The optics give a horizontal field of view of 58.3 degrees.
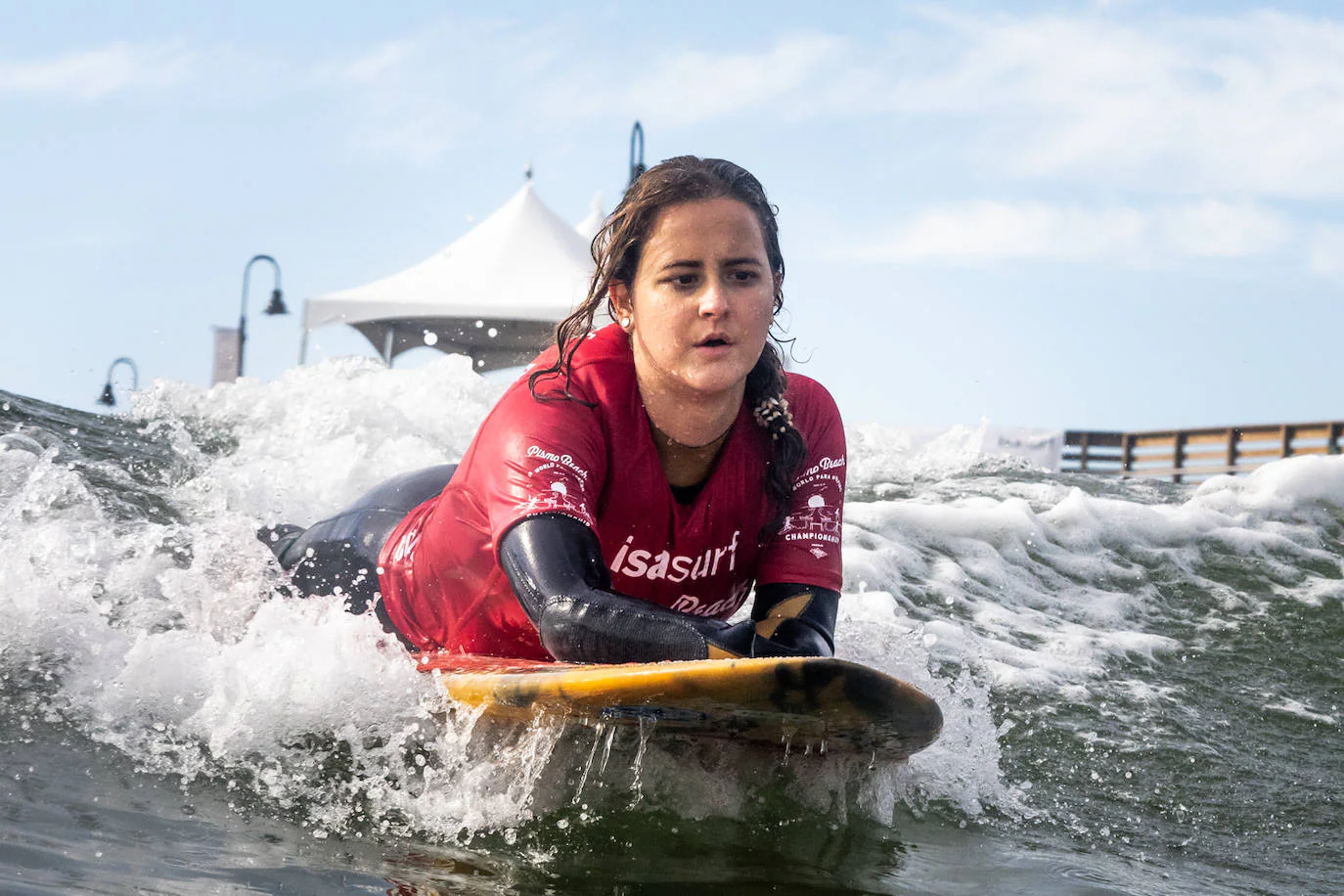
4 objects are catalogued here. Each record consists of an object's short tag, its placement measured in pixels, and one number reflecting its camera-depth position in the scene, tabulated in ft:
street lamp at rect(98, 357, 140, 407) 58.65
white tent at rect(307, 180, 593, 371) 42.98
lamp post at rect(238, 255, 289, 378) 55.36
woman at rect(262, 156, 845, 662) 7.63
